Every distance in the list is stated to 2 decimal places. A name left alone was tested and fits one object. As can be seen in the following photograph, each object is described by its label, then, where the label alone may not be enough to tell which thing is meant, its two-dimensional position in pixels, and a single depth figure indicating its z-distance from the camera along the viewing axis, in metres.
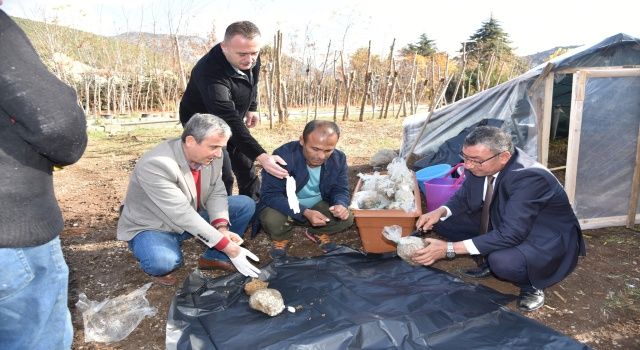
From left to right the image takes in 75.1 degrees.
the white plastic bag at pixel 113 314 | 2.29
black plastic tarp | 2.10
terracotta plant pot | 3.09
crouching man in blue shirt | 3.06
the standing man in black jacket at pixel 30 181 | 1.16
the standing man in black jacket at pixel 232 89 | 3.11
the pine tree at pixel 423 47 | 34.08
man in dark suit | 2.46
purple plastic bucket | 3.87
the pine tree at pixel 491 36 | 29.16
